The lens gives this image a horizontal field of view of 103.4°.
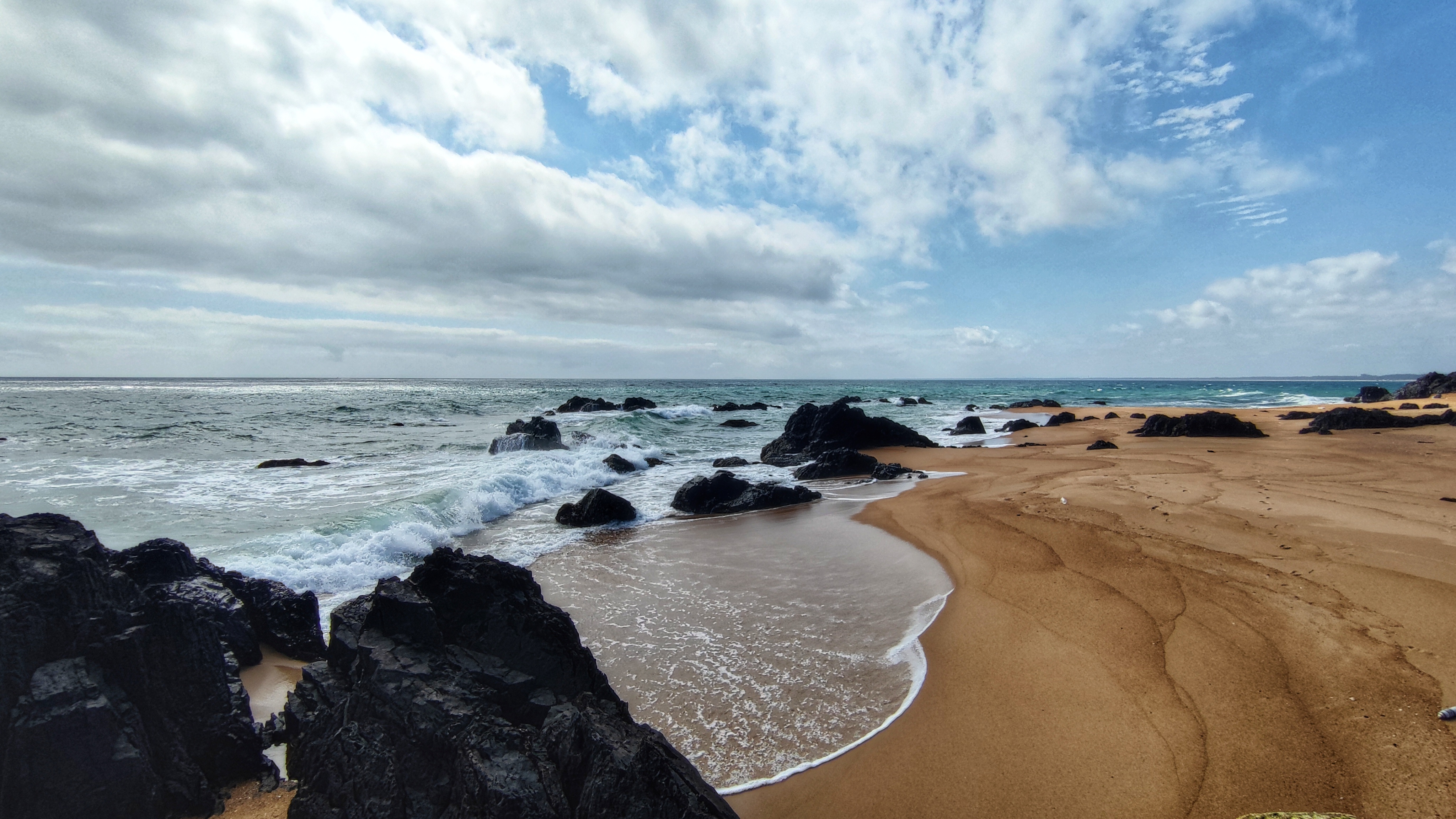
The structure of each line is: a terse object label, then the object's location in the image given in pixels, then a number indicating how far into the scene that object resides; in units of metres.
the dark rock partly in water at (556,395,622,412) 48.94
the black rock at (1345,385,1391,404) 37.28
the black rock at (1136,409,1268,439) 20.91
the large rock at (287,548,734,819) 2.75
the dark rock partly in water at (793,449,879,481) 16.33
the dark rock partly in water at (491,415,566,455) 22.81
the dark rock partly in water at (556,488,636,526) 11.00
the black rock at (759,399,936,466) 20.83
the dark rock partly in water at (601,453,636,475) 17.31
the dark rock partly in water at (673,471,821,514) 12.23
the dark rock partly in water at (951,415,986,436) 27.80
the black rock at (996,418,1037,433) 29.02
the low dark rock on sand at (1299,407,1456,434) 21.47
